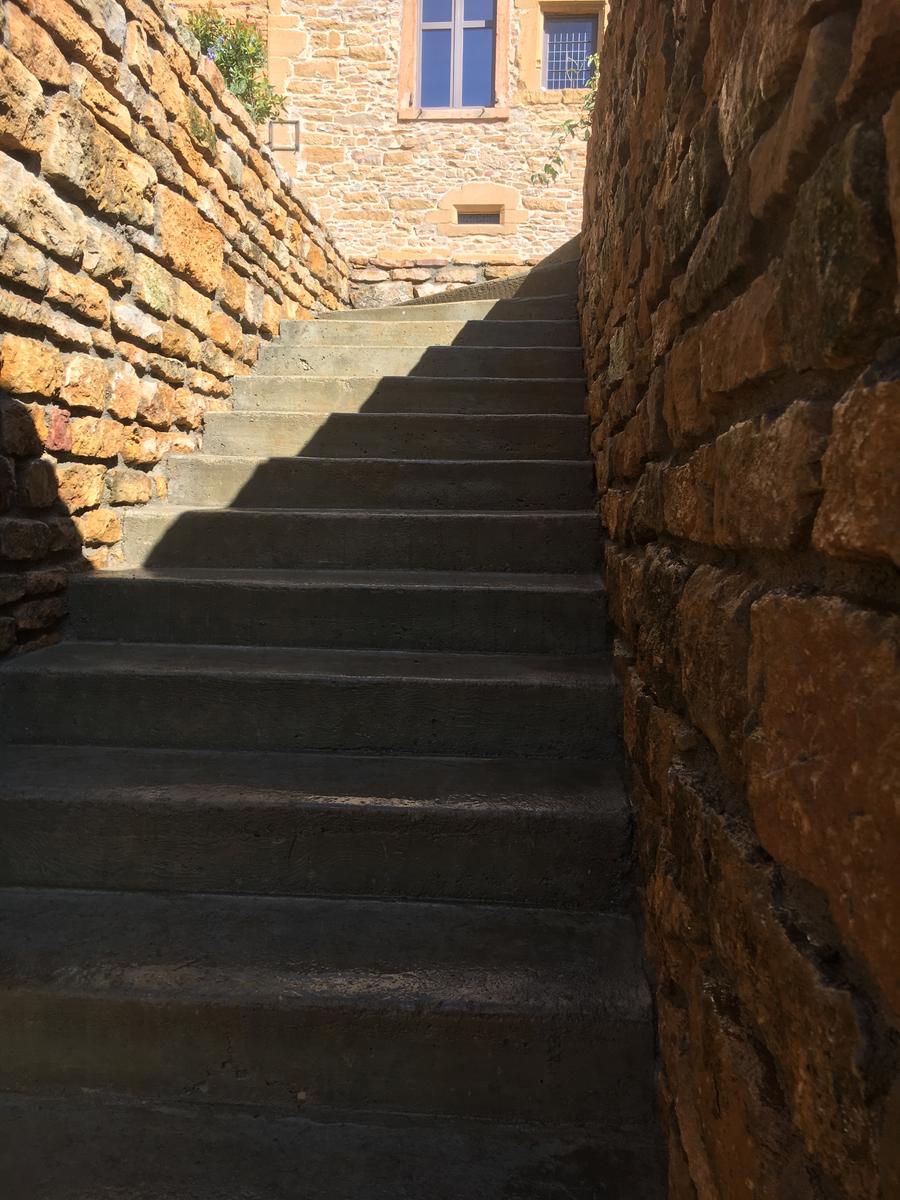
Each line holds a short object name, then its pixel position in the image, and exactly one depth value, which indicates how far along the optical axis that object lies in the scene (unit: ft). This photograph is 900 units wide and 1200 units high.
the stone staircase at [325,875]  4.78
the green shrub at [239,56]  28.60
